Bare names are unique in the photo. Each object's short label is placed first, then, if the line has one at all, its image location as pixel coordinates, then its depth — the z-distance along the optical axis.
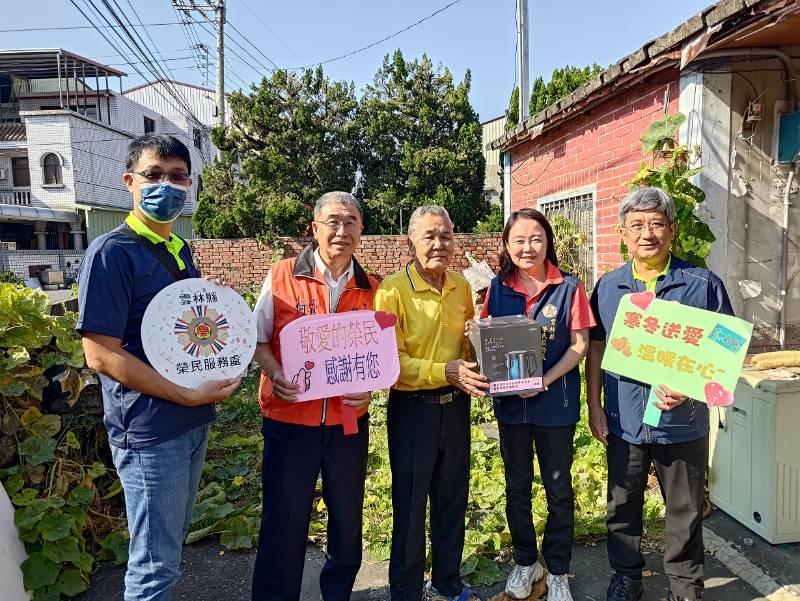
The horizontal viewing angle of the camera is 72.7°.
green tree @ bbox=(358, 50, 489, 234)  13.98
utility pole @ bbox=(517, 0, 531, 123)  11.02
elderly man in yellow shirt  2.46
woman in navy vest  2.55
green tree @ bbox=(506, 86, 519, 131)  13.02
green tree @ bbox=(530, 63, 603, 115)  12.14
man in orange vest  2.37
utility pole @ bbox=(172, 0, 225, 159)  16.77
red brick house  3.62
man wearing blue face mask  1.89
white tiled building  22.61
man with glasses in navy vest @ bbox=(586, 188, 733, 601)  2.45
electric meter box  3.76
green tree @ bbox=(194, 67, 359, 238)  13.88
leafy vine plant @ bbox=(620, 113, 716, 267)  3.52
